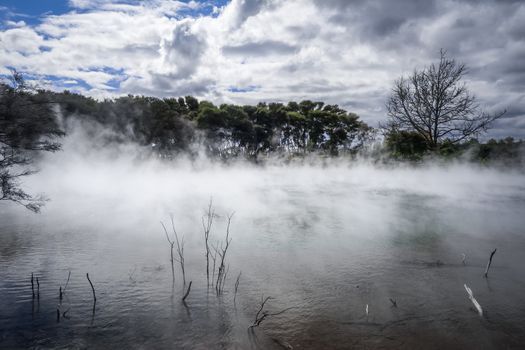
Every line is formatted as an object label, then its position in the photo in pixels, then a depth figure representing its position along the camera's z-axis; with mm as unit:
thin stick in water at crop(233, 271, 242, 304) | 4973
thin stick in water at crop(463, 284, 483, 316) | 4270
